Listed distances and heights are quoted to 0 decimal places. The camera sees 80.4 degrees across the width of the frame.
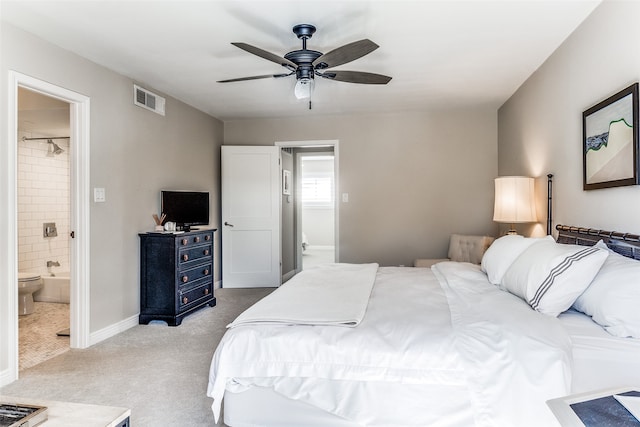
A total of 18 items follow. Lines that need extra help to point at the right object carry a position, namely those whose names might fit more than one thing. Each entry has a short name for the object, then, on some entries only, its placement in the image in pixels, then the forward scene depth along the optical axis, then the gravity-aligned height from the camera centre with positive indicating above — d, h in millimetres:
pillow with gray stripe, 1834 -330
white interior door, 5430 -88
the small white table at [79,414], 1280 -719
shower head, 4954 +820
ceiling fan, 2396 +1016
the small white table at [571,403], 878 -488
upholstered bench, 4367 -468
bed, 1566 -629
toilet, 4207 -897
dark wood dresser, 3760 -672
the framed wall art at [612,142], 2082 +417
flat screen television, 4160 +33
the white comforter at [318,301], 1891 -522
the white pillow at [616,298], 1622 -399
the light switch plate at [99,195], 3331 +133
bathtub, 4645 -987
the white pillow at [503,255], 2436 -299
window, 10109 +751
